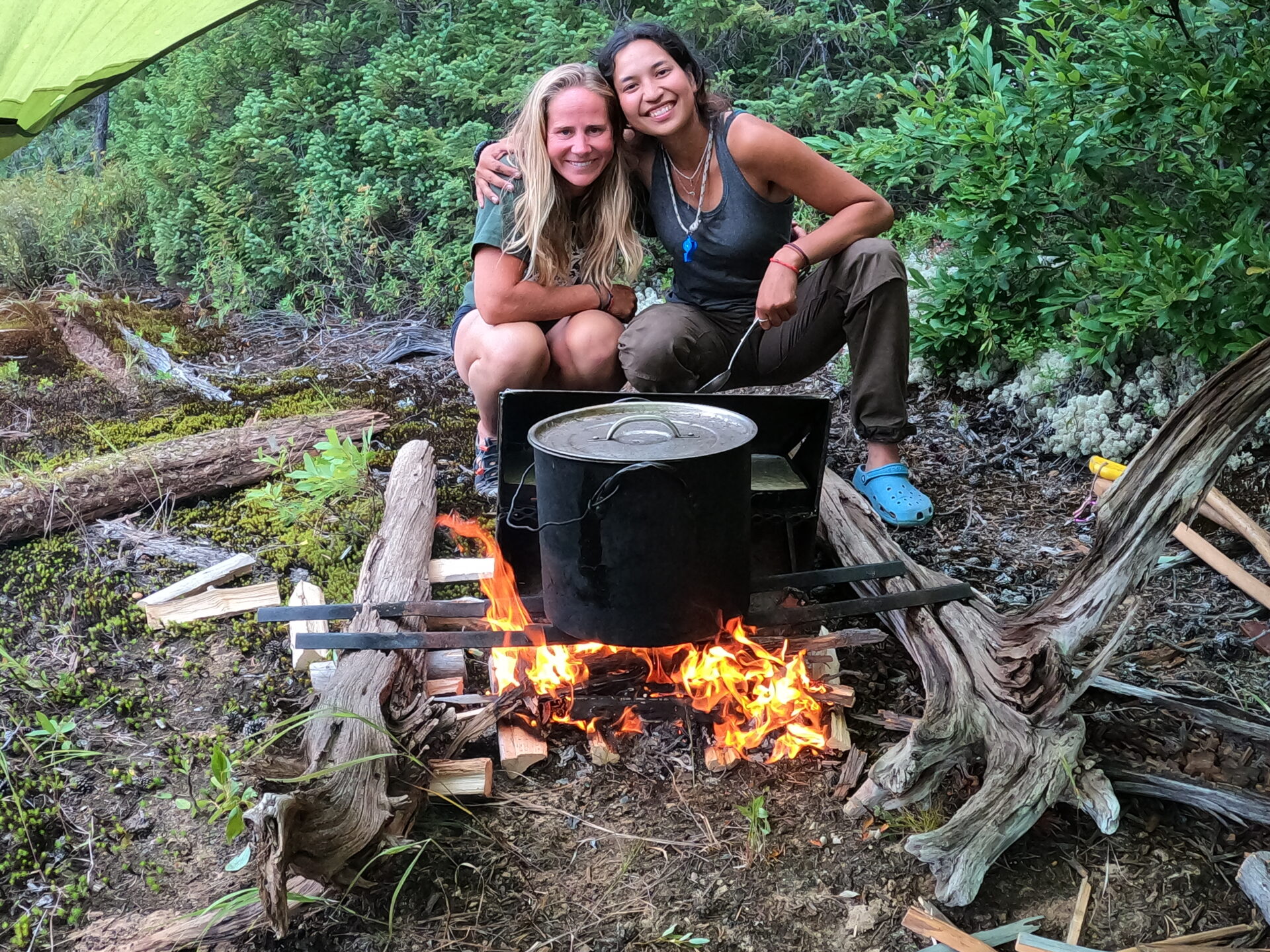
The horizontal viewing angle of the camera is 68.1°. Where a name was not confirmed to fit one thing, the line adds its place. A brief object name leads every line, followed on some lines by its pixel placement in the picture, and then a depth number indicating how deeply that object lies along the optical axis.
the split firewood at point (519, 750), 2.32
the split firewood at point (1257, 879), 1.83
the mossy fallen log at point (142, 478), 3.49
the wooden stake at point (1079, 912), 1.85
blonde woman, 3.04
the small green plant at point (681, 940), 1.88
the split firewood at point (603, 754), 2.37
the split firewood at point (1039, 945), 1.77
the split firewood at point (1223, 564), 2.82
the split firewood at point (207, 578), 3.05
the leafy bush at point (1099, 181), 3.28
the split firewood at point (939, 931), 1.79
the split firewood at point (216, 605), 3.00
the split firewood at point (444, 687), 2.56
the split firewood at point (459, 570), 3.10
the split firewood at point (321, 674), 2.59
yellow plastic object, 3.44
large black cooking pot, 2.09
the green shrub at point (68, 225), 6.62
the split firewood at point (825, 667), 2.54
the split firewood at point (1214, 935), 1.78
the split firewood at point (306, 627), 2.66
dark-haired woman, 3.07
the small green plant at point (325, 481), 3.48
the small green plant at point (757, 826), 2.09
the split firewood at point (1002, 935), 1.82
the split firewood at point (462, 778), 2.20
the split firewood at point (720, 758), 2.34
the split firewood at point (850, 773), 2.23
